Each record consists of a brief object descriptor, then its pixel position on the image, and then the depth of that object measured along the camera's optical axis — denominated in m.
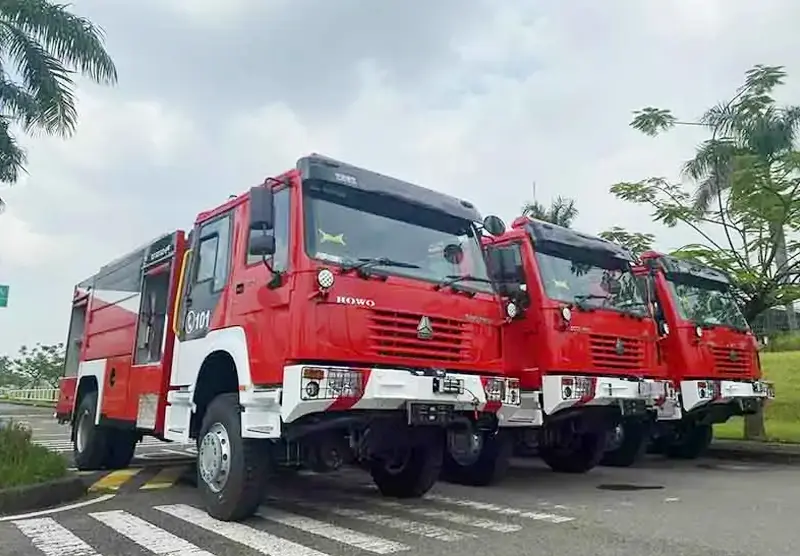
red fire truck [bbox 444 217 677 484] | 8.28
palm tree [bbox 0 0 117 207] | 12.12
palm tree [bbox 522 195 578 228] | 23.16
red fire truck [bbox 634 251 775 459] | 10.68
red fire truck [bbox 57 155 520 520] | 5.96
